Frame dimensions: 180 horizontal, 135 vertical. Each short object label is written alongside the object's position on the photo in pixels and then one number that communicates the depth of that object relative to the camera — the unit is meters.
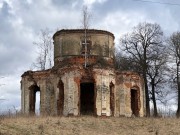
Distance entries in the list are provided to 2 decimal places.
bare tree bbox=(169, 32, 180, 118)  42.53
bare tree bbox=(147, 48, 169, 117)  42.06
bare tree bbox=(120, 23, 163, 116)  41.69
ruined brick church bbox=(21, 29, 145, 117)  31.47
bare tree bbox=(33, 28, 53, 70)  45.12
